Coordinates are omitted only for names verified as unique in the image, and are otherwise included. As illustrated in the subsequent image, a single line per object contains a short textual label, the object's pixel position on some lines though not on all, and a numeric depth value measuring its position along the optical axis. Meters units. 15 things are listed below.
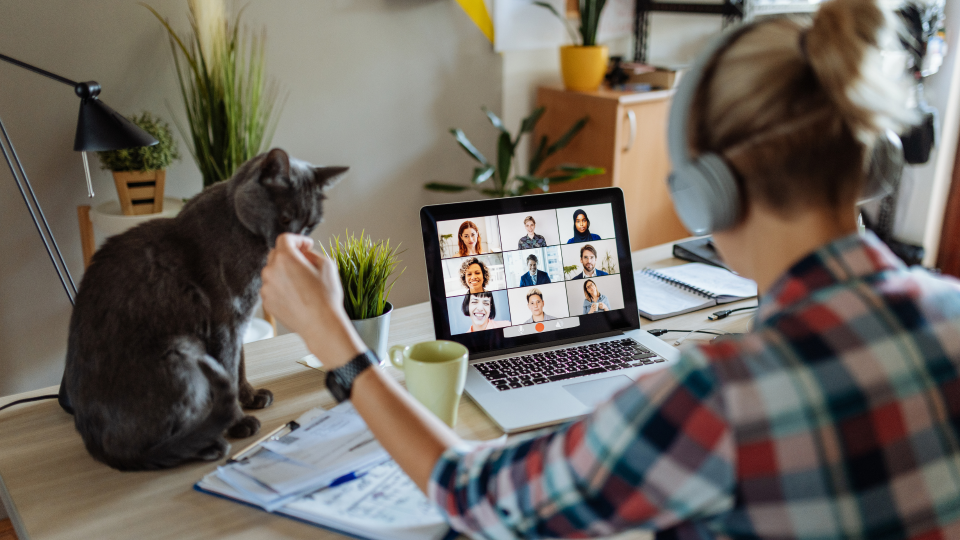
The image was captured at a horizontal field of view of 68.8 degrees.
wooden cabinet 2.94
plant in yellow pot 2.96
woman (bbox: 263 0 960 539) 0.53
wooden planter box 2.03
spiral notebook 1.46
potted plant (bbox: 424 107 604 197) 2.82
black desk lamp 1.15
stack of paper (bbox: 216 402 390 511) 0.87
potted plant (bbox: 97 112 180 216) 2.02
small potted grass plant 1.17
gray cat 0.92
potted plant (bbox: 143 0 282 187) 2.08
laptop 1.19
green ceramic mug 0.97
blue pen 0.90
